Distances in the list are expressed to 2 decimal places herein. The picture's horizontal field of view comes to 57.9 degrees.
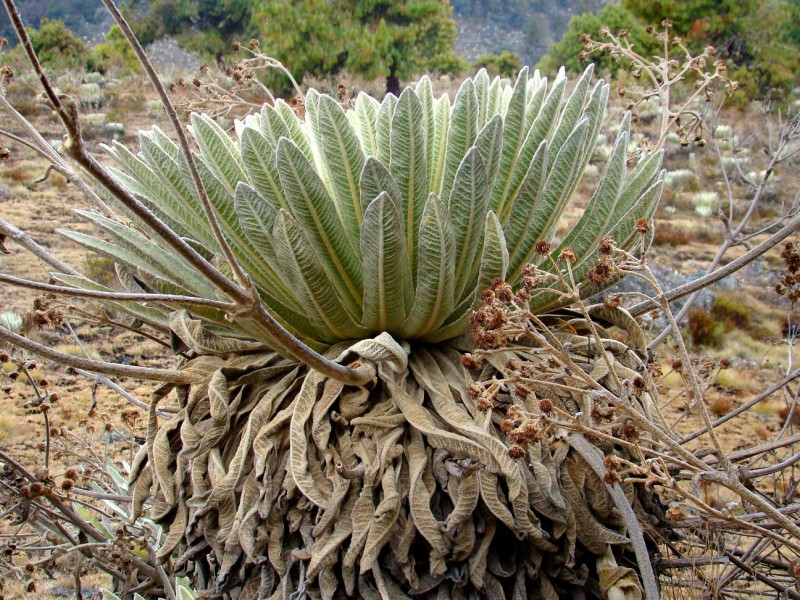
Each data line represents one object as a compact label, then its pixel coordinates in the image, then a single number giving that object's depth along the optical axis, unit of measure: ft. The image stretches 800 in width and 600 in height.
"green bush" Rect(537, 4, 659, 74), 108.17
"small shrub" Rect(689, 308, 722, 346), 27.89
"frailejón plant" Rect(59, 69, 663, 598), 4.85
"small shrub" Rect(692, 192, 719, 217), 45.27
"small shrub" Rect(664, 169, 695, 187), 51.58
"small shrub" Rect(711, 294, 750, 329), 29.30
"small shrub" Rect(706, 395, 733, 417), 21.65
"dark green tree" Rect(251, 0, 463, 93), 89.81
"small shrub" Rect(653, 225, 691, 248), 38.34
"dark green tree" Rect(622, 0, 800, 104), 81.05
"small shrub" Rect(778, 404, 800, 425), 20.79
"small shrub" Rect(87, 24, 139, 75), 92.12
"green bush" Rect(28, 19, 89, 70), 87.61
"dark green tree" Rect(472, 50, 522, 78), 117.29
